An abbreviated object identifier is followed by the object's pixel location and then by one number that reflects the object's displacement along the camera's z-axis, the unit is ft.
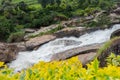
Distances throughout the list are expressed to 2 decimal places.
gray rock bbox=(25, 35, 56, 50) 67.29
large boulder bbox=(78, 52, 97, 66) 34.37
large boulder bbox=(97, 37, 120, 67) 25.74
